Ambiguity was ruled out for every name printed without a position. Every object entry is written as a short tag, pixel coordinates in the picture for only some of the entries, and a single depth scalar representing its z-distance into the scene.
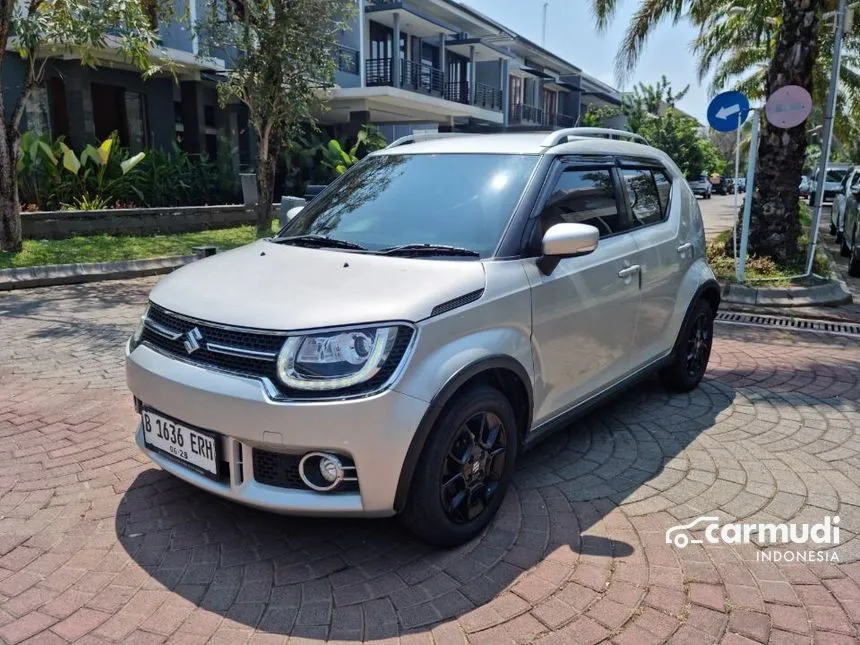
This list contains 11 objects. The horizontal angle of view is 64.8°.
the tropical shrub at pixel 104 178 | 12.80
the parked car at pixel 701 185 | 41.48
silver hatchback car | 2.64
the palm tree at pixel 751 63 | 21.06
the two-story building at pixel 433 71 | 22.75
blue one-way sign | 8.82
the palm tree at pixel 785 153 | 9.46
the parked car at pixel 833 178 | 30.91
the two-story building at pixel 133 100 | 15.74
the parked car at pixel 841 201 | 14.55
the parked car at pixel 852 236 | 11.23
